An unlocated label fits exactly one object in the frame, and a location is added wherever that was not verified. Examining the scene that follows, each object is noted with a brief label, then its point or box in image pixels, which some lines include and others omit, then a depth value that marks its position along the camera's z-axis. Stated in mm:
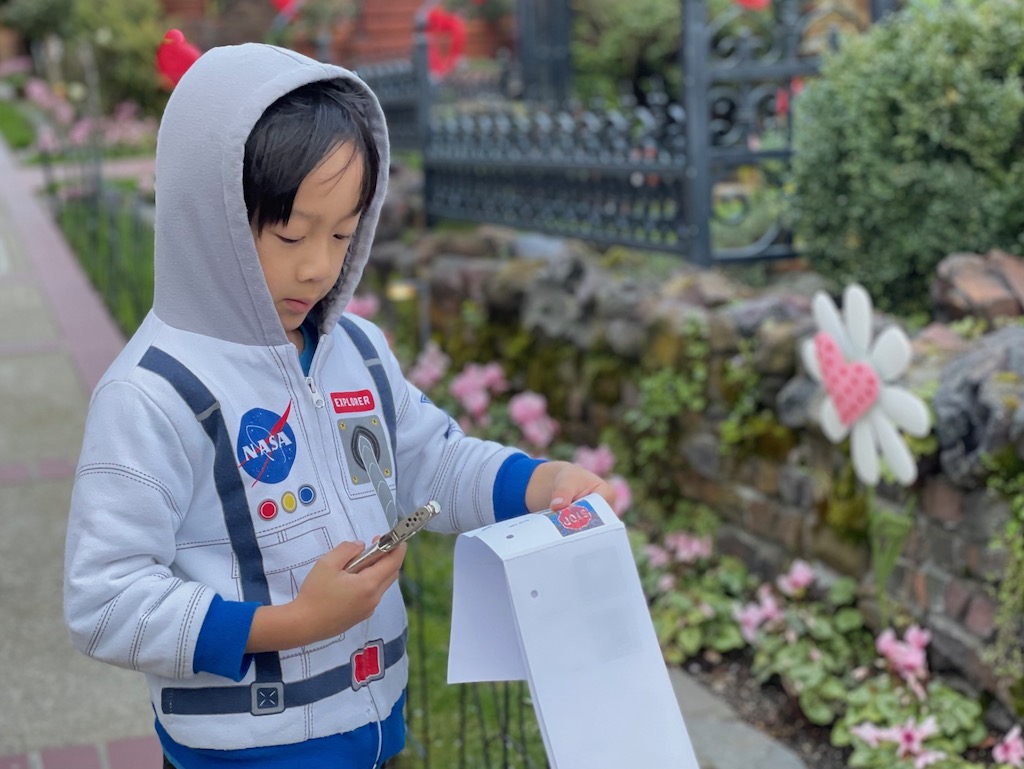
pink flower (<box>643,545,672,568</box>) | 4191
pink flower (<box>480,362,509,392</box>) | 5148
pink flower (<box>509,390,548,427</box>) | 4727
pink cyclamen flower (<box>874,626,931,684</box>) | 3311
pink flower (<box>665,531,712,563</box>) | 4219
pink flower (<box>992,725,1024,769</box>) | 2973
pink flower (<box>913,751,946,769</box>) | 3082
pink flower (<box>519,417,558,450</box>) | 4754
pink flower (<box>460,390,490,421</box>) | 4926
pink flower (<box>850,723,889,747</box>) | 3164
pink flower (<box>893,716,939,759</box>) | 3119
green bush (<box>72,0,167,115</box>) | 15312
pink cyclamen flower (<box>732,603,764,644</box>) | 3754
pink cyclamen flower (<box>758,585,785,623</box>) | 3754
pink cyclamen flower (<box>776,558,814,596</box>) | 3732
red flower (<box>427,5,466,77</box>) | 10084
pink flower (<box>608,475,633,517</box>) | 4035
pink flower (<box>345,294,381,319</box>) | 5246
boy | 1487
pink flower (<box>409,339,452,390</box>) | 5477
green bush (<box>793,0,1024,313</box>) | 4199
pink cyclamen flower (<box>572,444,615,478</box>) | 4434
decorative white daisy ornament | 3229
